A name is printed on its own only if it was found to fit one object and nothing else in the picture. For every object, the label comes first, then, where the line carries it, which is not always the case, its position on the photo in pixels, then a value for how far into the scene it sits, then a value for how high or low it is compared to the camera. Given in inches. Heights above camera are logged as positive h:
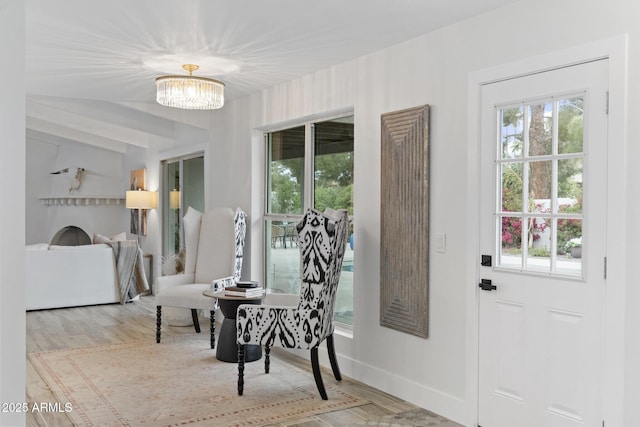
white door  107.2 -7.7
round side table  182.7 -44.5
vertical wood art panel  144.6 -3.0
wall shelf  411.5 +7.4
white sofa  268.5 -32.8
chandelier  169.9 +36.5
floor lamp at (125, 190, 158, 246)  332.2 +6.6
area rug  136.3 -49.8
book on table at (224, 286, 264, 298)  172.9 -25.4
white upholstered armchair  220.1 -16.4
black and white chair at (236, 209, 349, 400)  147.9 -26.4
